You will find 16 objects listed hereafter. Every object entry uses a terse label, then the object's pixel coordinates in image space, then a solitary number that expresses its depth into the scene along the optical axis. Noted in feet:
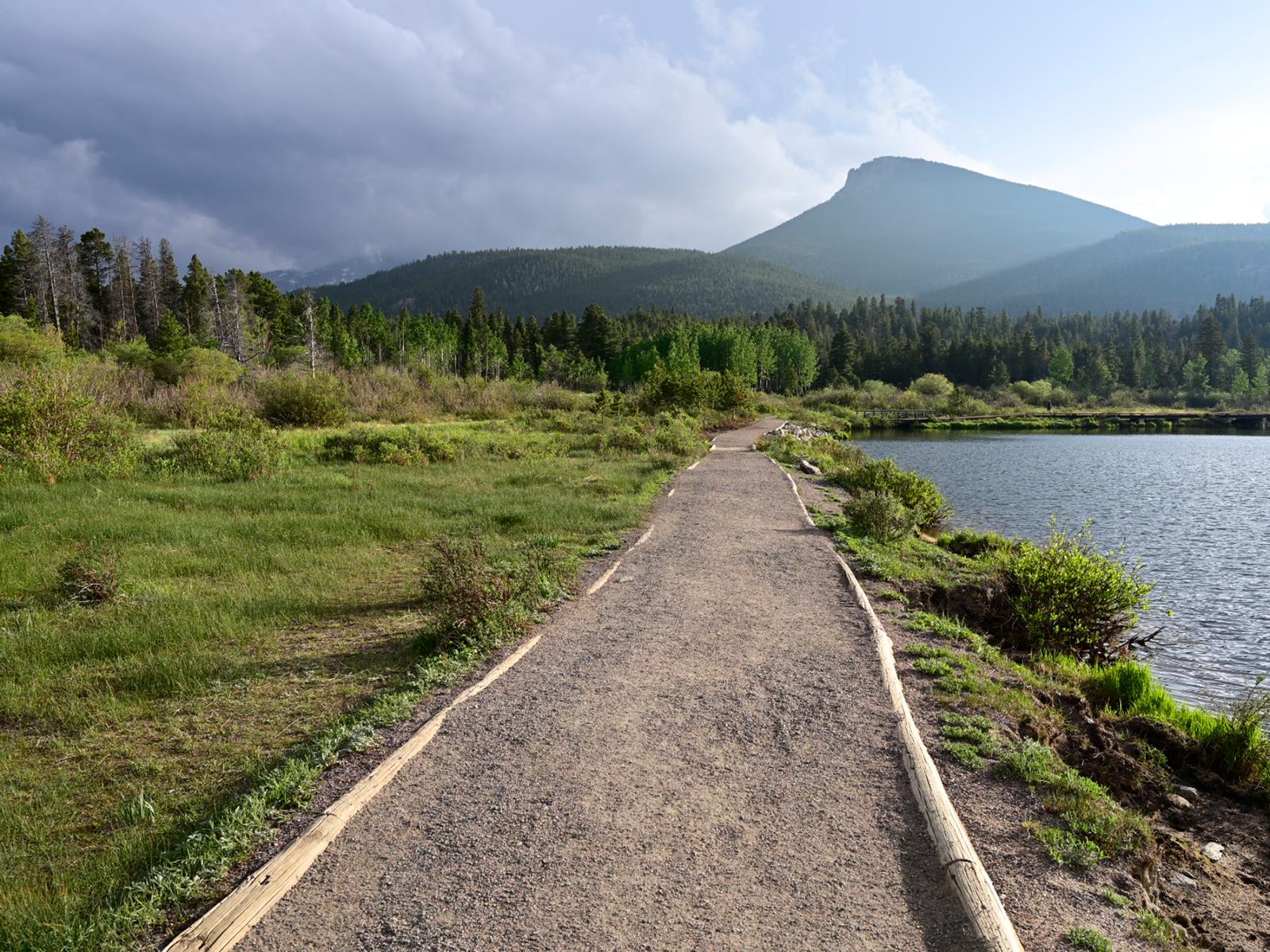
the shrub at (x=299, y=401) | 102.58
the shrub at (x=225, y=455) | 59.93
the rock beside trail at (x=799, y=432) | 125.75
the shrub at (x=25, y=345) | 106.73
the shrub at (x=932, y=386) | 312.09
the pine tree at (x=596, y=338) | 329.93
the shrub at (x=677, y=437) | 90.43
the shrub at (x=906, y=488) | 54.70
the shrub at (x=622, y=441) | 90.02
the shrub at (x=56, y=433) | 52.26
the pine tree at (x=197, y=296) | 237.25
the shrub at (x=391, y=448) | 72.79
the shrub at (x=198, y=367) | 127.85
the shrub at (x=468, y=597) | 23.59
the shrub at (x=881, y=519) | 40.73
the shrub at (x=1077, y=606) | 30.55
